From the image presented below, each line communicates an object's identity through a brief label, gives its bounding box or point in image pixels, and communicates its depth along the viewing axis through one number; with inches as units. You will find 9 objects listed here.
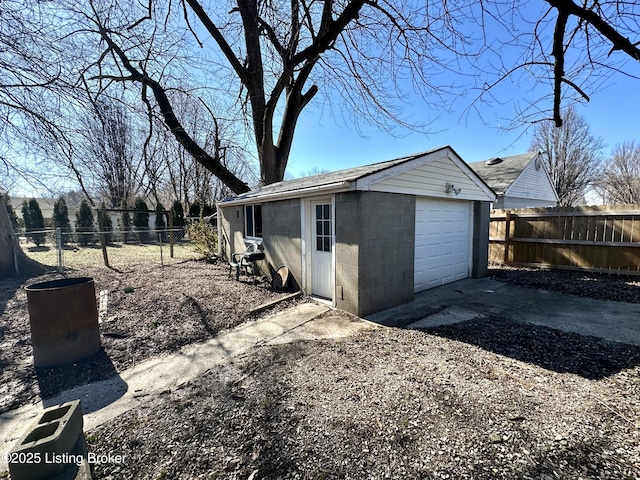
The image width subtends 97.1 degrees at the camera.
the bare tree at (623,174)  907.4
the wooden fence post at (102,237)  397.4
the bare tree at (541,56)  147.6
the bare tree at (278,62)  238.4
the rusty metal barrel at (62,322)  140.9
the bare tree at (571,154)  880.9
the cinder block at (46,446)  71.3
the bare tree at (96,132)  243.4
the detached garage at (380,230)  201.3
